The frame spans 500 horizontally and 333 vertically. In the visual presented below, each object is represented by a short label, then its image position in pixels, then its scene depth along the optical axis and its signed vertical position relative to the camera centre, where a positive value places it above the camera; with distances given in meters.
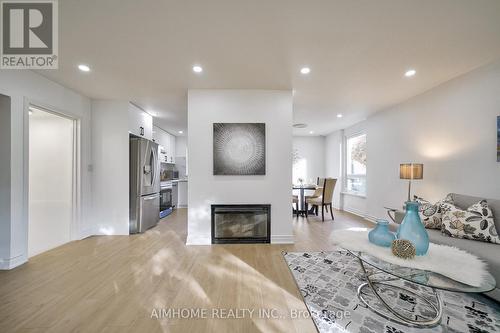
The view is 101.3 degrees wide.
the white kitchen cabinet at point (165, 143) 5.87 +0.69
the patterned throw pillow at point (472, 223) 2.16 -0.64
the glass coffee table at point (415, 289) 1.37 -1.13
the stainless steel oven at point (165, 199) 5.45 -0.94
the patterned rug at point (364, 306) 1.59 -1.26
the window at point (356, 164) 5.73 +0.05
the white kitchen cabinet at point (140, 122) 4.07 +0.93
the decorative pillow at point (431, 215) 2.61 -0.64
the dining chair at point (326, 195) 5.09 -0.74
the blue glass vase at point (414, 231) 1.70 -0.55
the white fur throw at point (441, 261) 1.43 -0.74
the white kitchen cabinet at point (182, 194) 6.99 -0.99
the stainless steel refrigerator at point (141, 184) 4.00 -0.37
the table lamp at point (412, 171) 3.24 -0.08
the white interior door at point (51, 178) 3.51 -0.23
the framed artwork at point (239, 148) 3.45 +0.28
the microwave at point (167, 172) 5.82 -0.22
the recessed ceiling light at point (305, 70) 2.76 +1.31
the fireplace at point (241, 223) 3.47 -0.98
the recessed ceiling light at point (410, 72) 2.80 +1.30
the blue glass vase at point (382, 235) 1.87 -0.65
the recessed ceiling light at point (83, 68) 2.71 +1.31
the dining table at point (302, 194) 5.26 -0.78
